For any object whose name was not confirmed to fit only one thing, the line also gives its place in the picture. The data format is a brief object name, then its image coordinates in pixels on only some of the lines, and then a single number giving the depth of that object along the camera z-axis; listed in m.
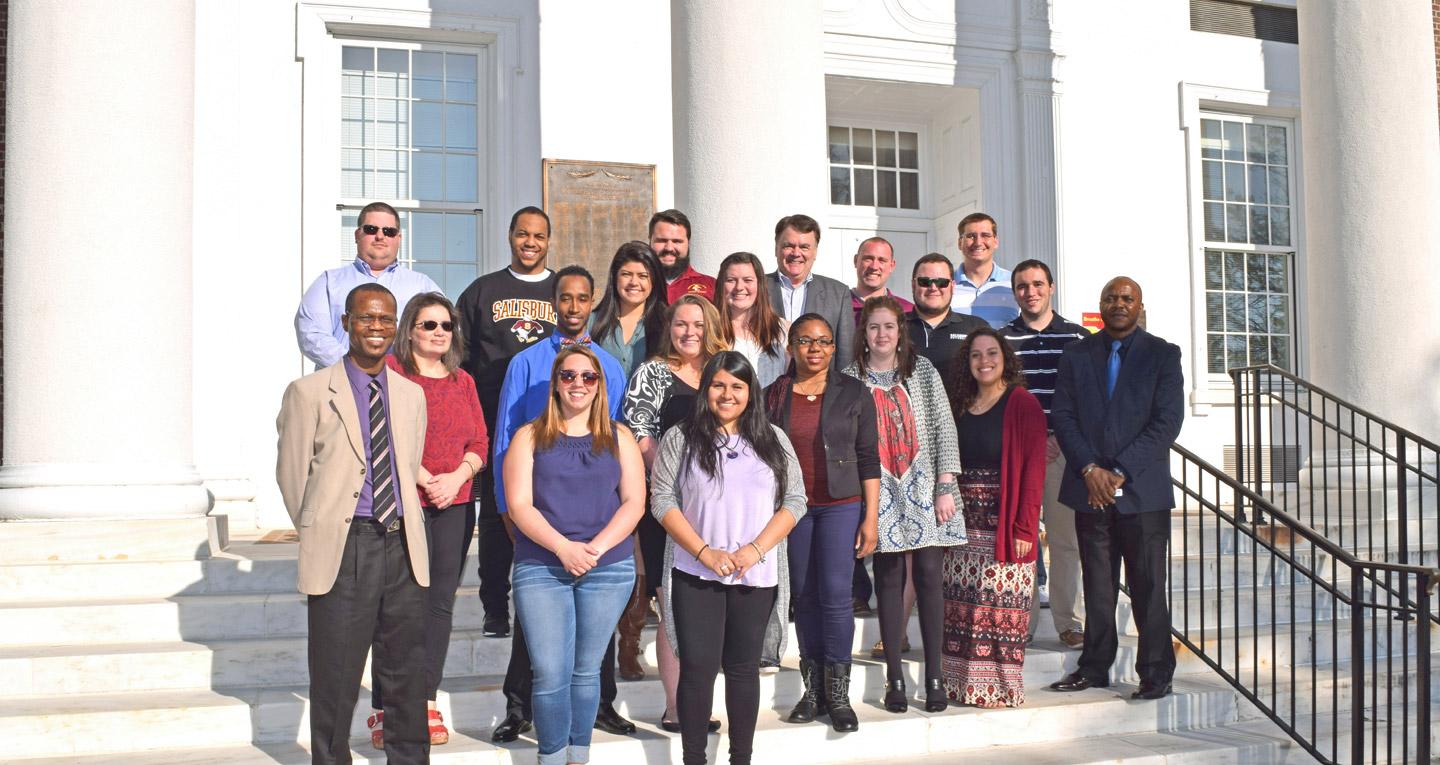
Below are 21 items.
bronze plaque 9.68
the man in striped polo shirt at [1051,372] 6.51
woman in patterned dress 5.62
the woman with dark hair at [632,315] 5.54
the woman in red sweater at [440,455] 5.01
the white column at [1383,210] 9.52
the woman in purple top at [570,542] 4.67
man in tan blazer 4.51
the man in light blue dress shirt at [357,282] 5.81
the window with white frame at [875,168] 11.35
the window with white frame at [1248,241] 12.05
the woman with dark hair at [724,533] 4.80
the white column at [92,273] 6.64
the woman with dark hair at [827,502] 5.36
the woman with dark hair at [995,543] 5.79
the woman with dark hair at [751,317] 5.62
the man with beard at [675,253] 5.89
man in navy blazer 5.97
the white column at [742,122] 7.50
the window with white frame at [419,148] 9.91
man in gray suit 6.07
